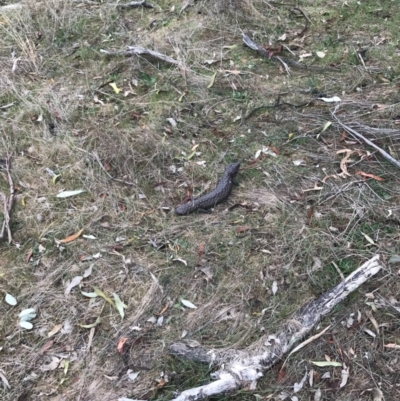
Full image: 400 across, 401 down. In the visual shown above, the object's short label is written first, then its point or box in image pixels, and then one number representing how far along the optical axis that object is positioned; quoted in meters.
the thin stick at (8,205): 3.21
